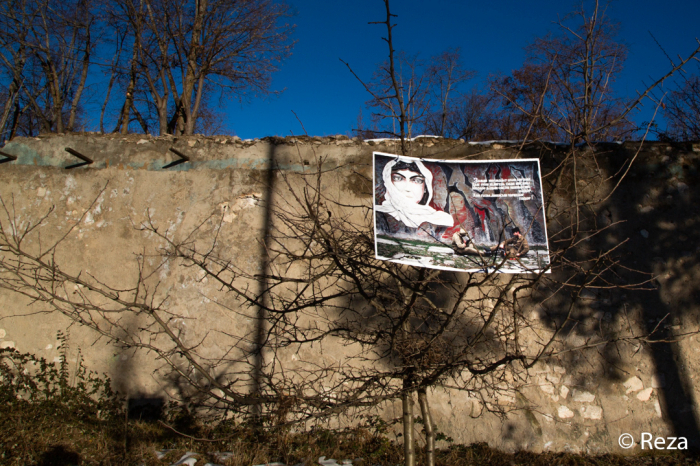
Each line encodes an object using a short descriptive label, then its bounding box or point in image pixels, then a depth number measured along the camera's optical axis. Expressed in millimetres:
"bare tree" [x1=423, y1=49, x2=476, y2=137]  11205
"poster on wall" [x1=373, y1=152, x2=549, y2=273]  2105
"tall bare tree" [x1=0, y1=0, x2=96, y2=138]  10047
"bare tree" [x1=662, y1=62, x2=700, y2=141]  7673
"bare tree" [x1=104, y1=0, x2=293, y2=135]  9250
